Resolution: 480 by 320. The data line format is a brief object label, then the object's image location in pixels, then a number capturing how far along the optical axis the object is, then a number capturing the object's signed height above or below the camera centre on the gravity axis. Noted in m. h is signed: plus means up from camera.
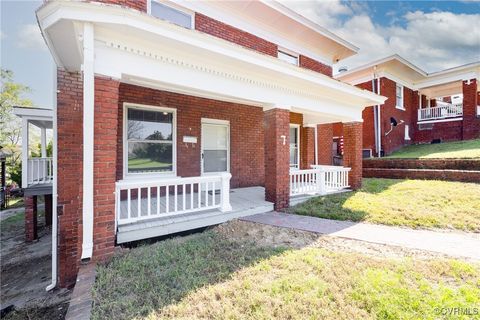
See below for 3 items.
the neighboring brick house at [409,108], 14.43 +3.51
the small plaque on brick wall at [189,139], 7.15 +0.63
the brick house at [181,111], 3.51 +1.37
